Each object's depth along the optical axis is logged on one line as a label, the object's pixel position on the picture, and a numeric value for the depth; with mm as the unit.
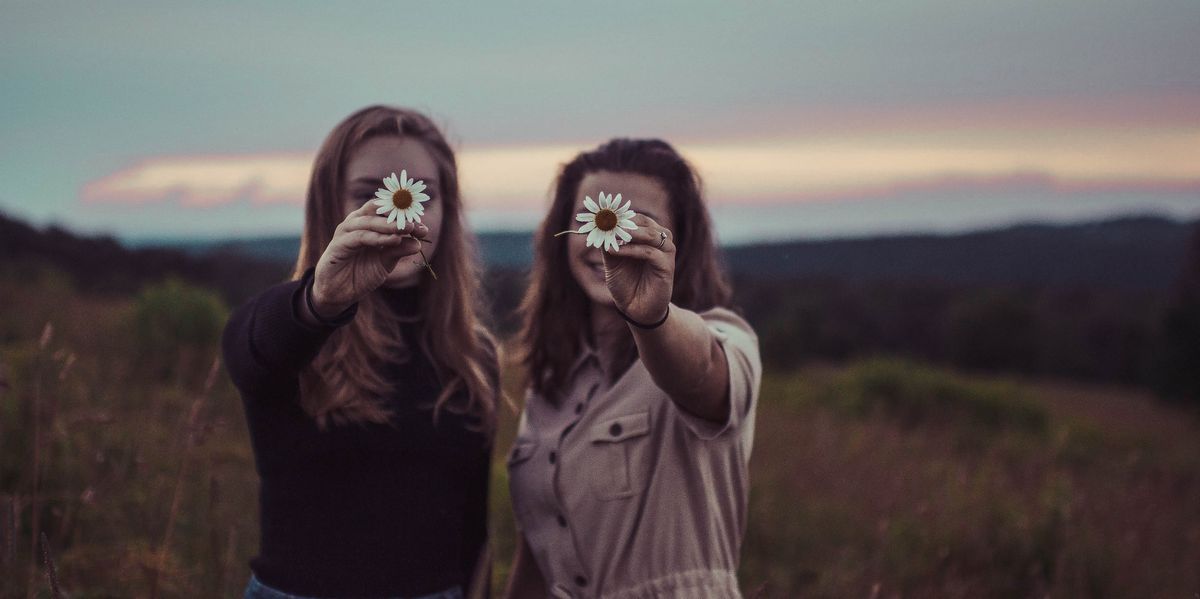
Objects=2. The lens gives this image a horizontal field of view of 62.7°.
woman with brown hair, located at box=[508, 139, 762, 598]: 2164
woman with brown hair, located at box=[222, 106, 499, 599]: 2264
